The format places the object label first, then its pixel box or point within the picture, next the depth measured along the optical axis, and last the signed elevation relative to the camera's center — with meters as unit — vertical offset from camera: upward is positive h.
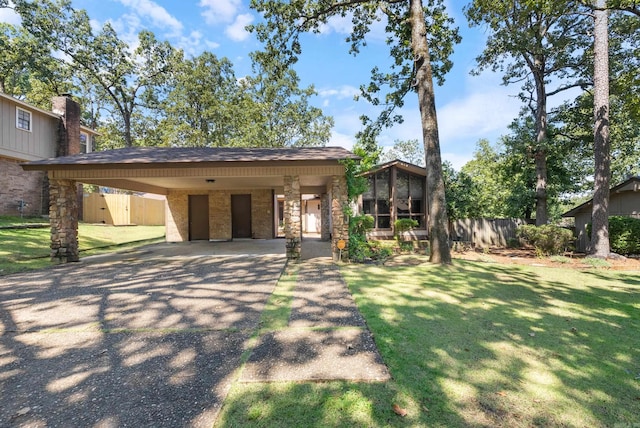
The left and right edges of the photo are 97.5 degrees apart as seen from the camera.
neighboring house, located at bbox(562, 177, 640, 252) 10.77 +0.27
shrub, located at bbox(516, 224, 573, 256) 10.17 -0.91
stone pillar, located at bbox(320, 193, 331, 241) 14.14 -0.25
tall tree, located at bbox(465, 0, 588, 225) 11.33 +7.20
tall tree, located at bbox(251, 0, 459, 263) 8.00 +6.24
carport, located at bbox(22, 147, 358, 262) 7.57 +1.26
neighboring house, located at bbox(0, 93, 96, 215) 12.45 +3.61
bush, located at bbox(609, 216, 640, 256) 9.70 -0.76
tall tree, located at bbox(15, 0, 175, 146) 18.58 +12.03
